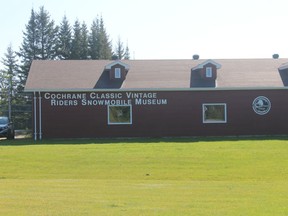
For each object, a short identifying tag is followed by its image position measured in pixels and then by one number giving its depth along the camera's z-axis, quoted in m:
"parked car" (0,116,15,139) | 30.42
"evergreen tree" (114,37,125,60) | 80.78
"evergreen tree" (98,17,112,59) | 67.69
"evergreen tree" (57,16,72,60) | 63.09
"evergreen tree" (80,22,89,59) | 65.12
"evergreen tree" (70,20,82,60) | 64.06
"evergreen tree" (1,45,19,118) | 60.22
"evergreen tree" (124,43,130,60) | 83.29
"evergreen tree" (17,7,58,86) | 61.69
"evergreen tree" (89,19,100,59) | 66.44
